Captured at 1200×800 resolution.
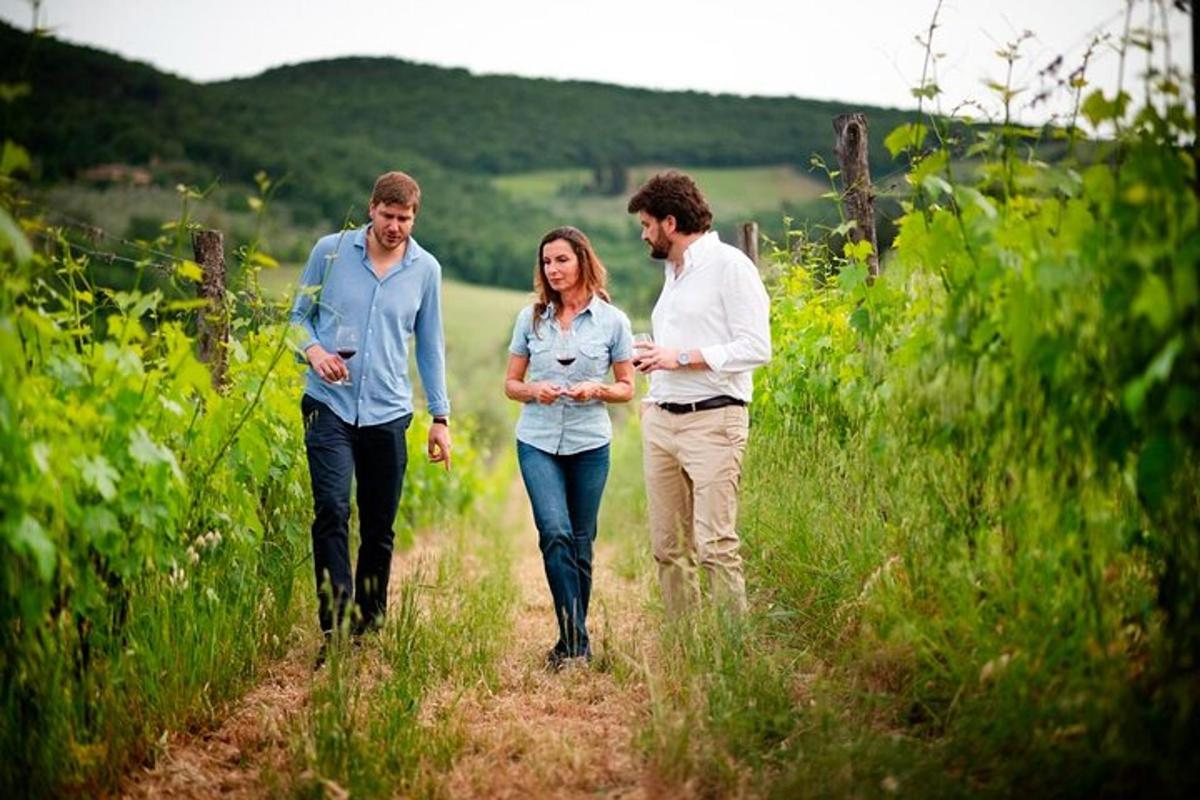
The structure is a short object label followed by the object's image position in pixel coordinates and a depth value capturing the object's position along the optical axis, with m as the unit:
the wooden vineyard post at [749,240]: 8.38
